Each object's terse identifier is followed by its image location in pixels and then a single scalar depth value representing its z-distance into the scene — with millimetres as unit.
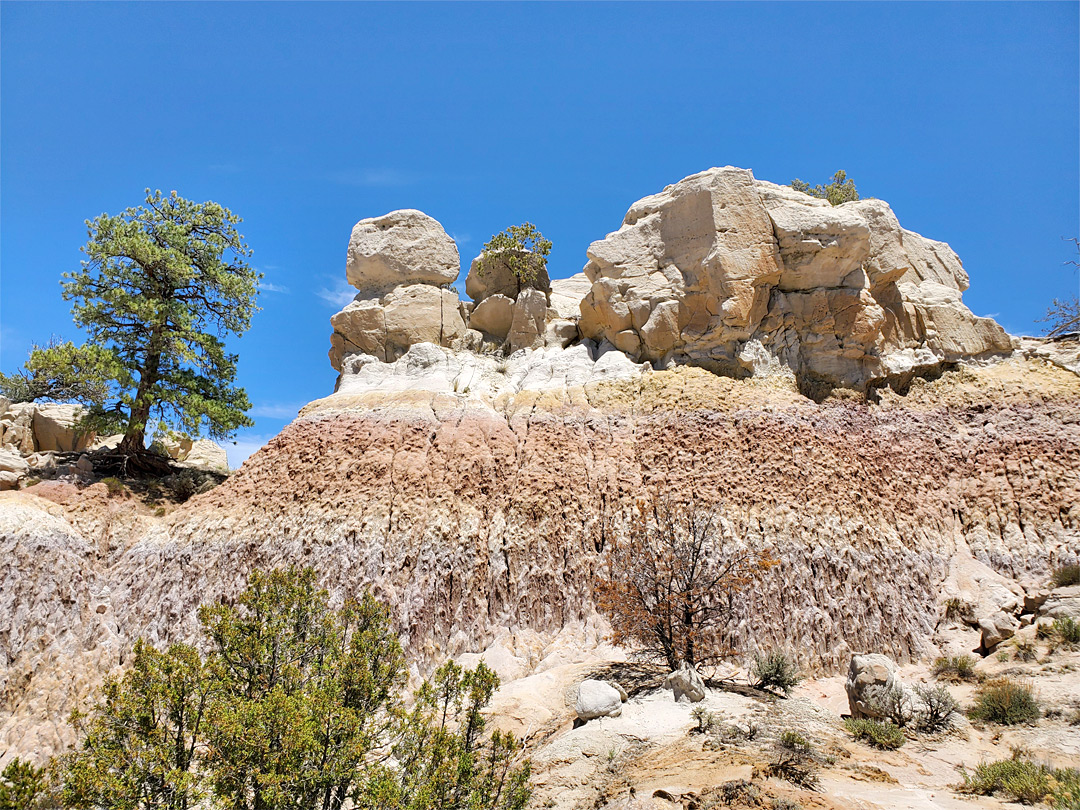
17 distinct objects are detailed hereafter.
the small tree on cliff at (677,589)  13422
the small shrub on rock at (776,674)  12984
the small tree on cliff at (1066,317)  14961
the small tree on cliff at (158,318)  19891
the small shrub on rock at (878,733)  10391
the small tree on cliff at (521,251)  24483
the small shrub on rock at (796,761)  8570
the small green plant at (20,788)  5598
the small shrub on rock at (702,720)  10383
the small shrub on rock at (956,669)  13531
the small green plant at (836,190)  25969
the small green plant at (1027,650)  13469
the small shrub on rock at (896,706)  11188
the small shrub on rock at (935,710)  11070
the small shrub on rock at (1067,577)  15242
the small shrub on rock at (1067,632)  13366
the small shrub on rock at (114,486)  18734
